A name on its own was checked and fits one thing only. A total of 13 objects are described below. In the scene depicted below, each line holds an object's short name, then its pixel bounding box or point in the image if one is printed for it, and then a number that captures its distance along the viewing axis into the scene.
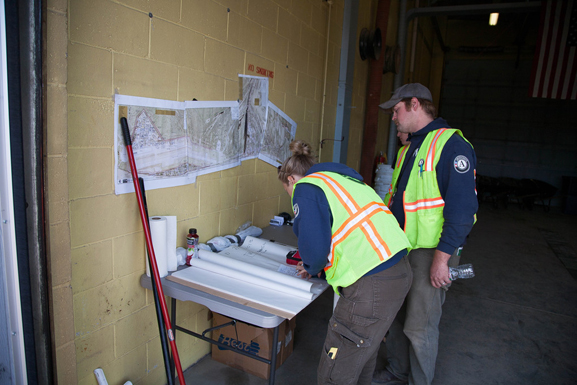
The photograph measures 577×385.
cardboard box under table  2.22
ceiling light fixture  6.18
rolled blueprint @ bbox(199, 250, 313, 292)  1.74
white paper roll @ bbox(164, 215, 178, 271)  1.85
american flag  5.27
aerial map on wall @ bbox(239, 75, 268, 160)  2.47
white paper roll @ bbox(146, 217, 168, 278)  1.75
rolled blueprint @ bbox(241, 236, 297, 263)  2.20
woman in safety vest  1.49
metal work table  1.52
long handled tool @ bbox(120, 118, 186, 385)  1.63
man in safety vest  1.83
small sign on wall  2.50
